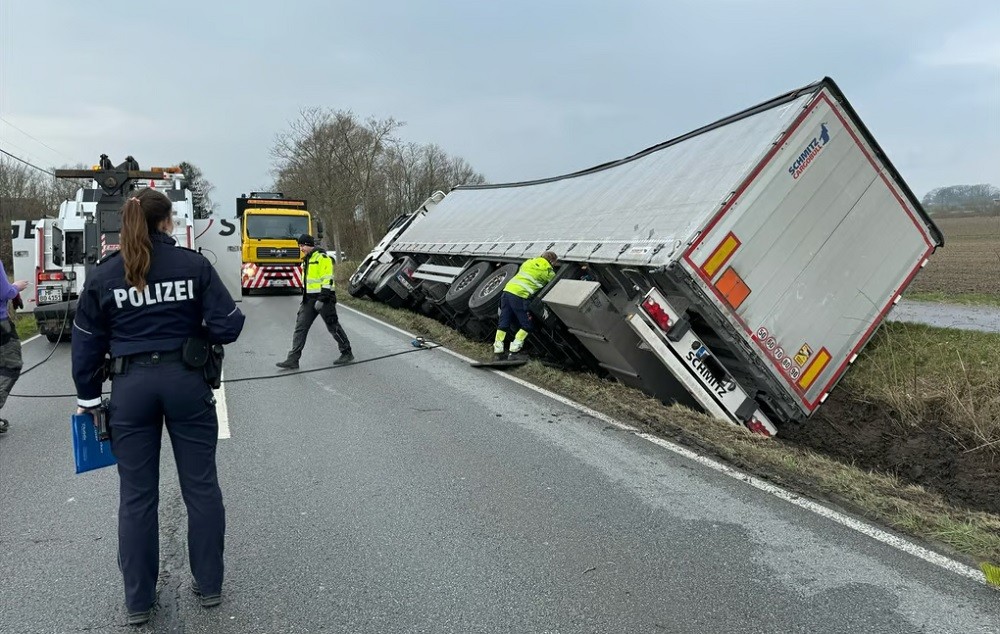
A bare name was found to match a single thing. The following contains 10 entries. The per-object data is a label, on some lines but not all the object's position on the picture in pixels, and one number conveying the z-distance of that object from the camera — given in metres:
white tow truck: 10.48
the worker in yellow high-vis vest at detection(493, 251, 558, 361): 9.02
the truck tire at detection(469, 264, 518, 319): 10.14
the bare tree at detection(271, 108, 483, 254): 36.50
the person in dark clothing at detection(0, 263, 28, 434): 5.96
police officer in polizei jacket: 2.96
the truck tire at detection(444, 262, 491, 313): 11.32
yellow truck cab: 22.70
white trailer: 6.35
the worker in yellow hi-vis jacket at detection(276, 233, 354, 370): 9.38
